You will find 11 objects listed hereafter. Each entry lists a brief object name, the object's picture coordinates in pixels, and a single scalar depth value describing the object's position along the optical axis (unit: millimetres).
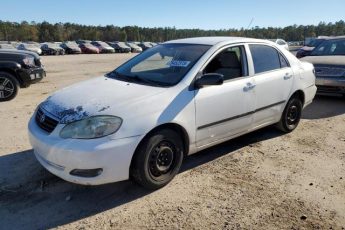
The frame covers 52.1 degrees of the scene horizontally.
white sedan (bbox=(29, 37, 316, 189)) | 3562
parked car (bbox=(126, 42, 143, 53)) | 56562
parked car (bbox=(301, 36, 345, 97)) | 8469
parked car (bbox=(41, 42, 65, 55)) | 42969
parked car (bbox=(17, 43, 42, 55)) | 35659
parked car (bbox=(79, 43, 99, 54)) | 48656
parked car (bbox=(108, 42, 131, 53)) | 54509
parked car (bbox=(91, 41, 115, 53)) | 50753
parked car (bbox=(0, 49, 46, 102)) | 8805
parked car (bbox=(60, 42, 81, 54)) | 45938
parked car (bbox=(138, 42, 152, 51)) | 62938
